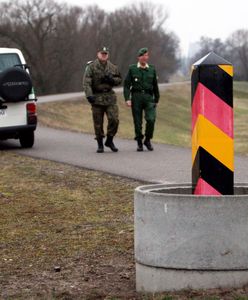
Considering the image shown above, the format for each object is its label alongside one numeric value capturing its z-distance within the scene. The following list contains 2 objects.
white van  14.77
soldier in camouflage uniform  13.89
